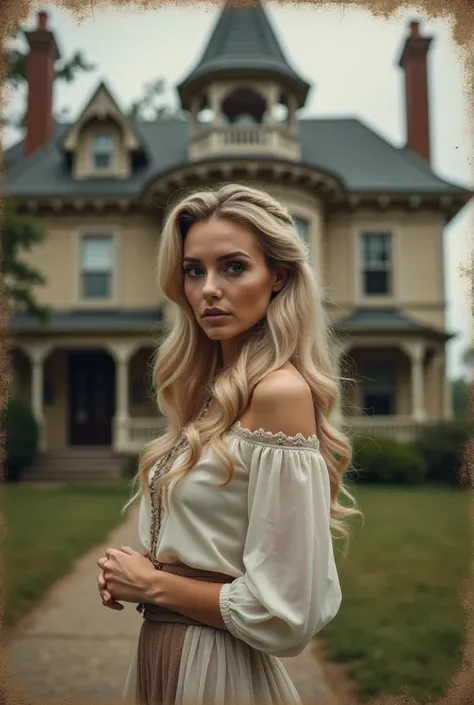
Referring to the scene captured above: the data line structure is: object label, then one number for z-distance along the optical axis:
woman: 1.74
